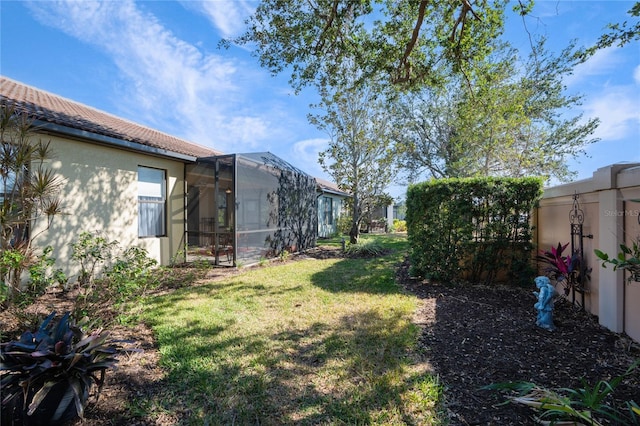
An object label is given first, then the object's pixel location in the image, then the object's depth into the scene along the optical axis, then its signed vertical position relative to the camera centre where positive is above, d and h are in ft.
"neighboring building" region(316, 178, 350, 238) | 58.08 +0.93
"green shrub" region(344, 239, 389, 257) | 34.94 -4.41
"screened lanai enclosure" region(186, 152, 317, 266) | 26.30 +0.52
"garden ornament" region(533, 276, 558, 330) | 12.78 -4.15
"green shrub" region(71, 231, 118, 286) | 13.91 -1.79
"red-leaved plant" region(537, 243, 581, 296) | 14.44 -2.70
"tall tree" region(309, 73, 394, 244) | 37.42 +9.25
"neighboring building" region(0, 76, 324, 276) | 19.21 +2.11
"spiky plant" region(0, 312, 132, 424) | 6.88 -4.07
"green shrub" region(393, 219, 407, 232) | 74.38 -3.03
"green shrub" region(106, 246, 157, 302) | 12.10 -2.77
